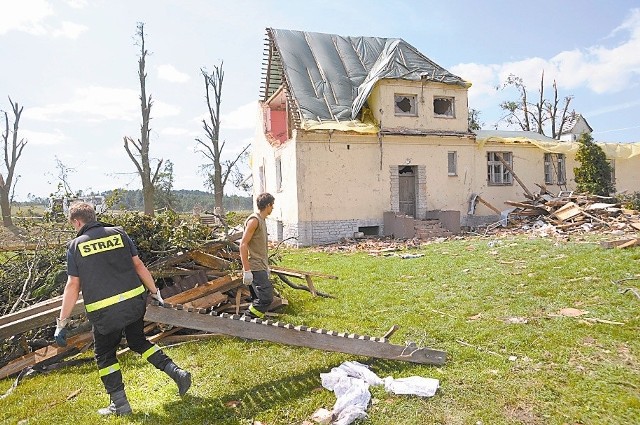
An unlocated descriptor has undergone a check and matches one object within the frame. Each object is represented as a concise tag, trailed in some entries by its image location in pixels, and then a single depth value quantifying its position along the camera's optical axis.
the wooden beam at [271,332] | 4.16
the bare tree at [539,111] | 39.19
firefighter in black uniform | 3.81
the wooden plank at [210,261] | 7.04
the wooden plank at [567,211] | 16.28
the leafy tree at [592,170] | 19.62
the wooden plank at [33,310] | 5.31
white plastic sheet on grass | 3.55
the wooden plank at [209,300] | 6.21
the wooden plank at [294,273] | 7.60
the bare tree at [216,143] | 30.12
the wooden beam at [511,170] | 20.73
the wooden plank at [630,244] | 9.66
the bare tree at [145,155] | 24.55
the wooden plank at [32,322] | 4.90
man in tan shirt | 5.66
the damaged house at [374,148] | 17.45
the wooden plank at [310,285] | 7.68
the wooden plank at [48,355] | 5.17
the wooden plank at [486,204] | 19.72
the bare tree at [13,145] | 33.43
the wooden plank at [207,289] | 6.18
